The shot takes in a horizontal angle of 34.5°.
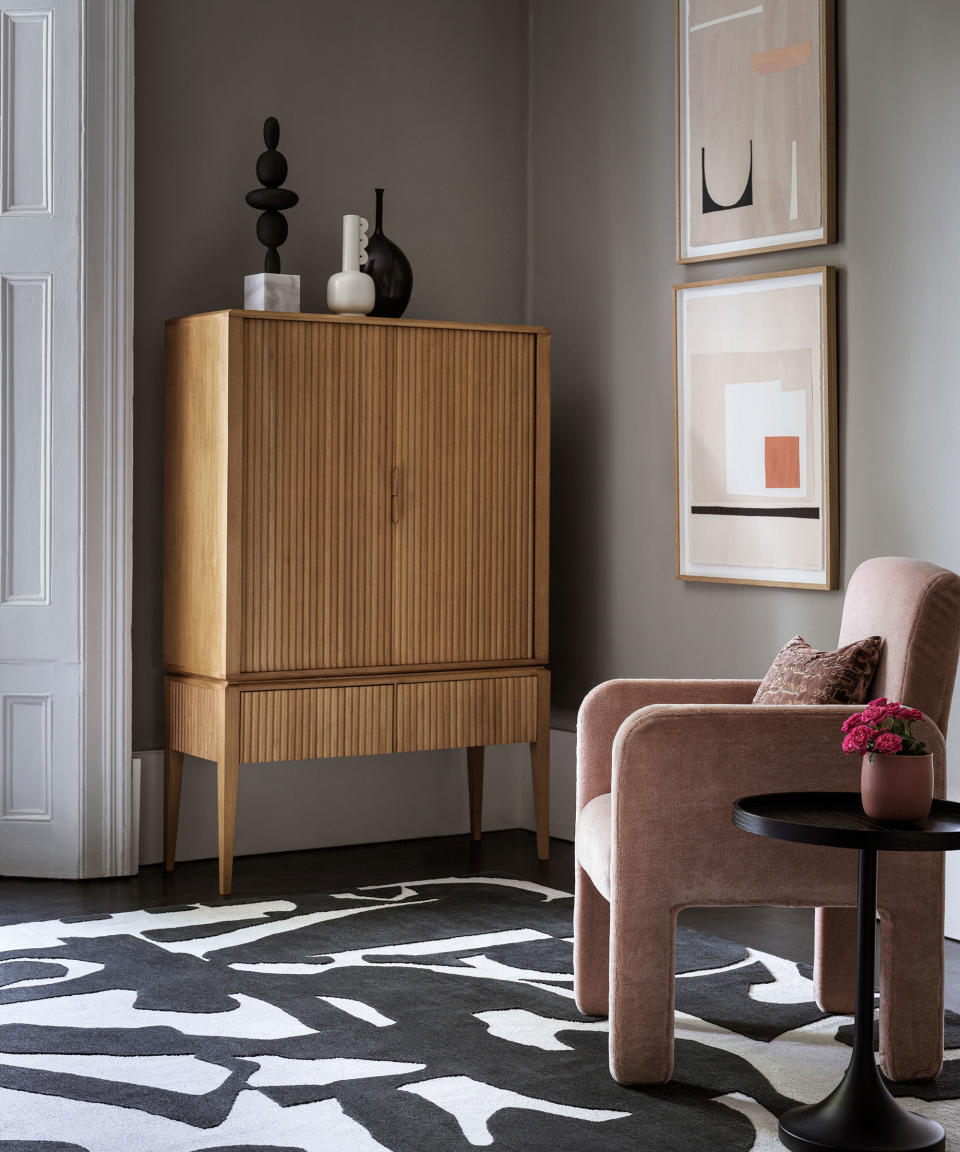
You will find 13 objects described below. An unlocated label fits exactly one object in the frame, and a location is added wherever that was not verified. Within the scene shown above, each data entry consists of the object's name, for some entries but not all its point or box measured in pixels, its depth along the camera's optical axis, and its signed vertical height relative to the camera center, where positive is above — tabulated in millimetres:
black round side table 2314 -812
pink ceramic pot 2359 -428
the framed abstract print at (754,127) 4012 +1031
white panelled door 4234 +178
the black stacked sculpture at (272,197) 4422 +877
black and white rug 2461 -1000
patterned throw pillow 2871 -320
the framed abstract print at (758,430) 4051 +209
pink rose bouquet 2371 -349
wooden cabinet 4141 -105
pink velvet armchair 2643 -622
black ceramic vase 4547 +676
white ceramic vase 4414 +633
